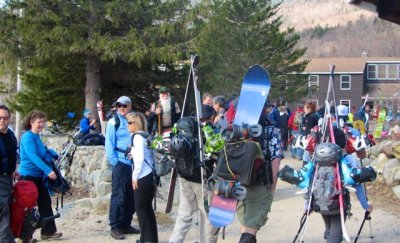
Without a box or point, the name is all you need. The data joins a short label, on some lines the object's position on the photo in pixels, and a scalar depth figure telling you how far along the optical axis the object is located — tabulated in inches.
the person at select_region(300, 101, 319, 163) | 423.8
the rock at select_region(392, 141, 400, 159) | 448.1
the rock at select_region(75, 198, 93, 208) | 349.1
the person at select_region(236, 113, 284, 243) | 215.3
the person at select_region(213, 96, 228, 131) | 291.4
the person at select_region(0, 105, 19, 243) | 230.2
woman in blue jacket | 264.7
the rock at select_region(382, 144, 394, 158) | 459.2
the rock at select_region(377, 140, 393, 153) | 479.5
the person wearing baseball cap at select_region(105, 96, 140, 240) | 278.7
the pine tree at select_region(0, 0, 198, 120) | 593.9
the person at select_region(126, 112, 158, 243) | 247.4
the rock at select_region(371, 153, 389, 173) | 452.3
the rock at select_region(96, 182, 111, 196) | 380.8
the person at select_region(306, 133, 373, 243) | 221.8
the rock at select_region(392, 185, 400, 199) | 383.9
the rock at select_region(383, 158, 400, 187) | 406.3
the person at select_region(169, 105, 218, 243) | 234.2
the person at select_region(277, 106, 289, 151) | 713.5
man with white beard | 395.2
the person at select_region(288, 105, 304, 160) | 746.2
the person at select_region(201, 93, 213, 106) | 328.8
